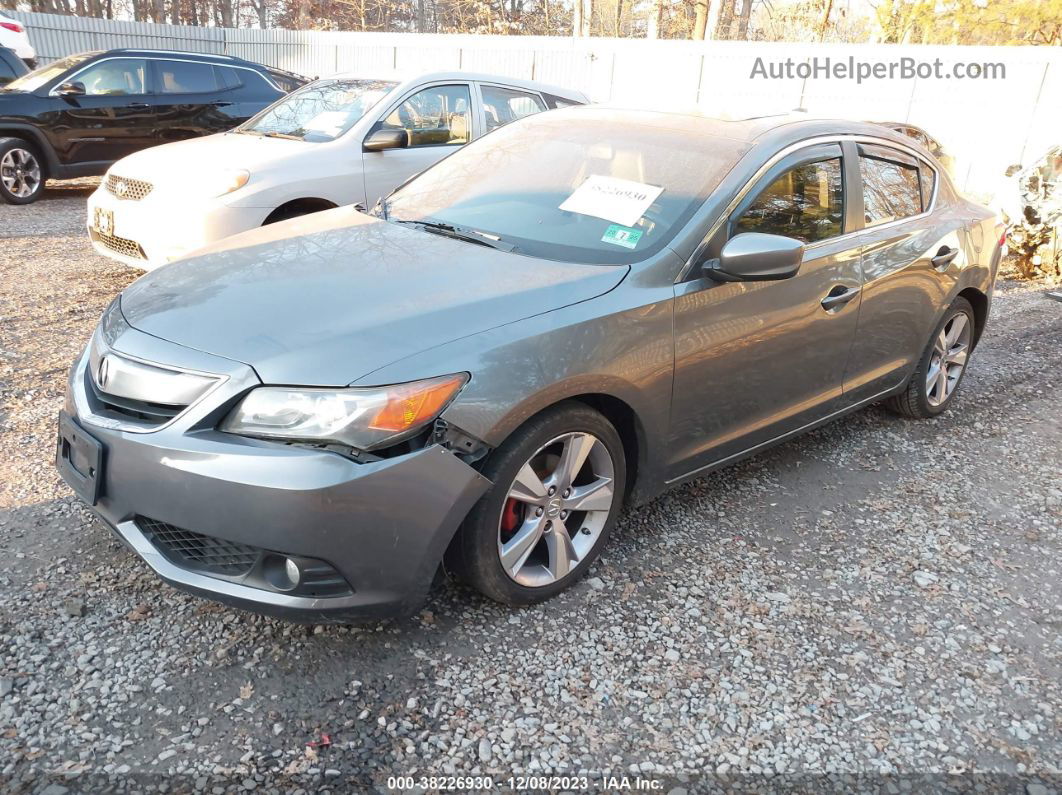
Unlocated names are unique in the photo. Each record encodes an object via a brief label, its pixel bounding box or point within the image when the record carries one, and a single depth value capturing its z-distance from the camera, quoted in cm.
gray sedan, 242
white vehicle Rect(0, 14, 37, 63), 1216
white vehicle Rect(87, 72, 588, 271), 570
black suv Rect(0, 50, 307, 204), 964
